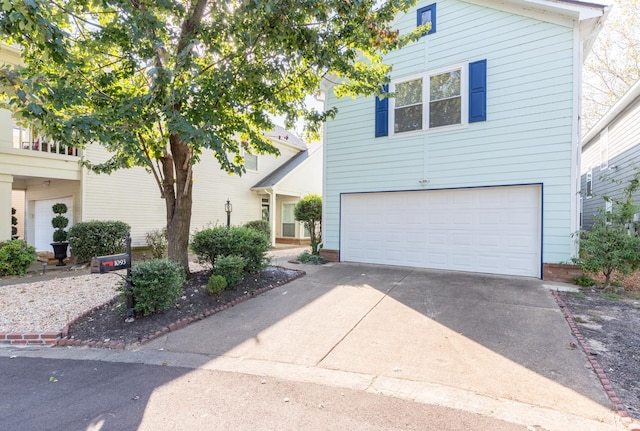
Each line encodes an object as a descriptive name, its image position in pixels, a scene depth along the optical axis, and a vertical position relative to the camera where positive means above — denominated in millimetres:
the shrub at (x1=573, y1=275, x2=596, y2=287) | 6590 -1310
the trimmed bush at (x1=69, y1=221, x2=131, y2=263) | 9219 -805
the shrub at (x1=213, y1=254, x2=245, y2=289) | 6078 -1070
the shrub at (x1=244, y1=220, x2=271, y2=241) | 14792 -553
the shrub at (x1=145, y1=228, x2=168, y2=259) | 11055 -1076
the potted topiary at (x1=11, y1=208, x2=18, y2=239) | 10608 -563
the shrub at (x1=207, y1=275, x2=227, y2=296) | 5699 -1294
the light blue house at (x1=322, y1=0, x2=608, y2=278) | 7078 +1763
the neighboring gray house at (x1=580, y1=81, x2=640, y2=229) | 9250 +2381
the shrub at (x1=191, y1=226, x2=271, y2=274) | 6887 -711
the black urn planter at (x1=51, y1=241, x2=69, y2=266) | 9570 -1208
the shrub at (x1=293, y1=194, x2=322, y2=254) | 12477 +142
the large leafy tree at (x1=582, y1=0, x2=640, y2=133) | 14586 +7509
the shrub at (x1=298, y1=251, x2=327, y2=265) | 9602 -1366
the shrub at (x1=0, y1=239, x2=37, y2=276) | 7887 -1196
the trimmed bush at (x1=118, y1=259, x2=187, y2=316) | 4652 -1100
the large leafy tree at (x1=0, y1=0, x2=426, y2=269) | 4574 +2486
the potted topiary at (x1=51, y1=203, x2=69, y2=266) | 9580 -825
